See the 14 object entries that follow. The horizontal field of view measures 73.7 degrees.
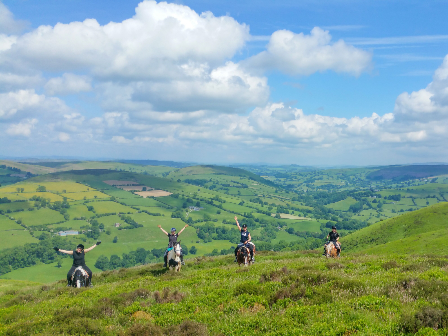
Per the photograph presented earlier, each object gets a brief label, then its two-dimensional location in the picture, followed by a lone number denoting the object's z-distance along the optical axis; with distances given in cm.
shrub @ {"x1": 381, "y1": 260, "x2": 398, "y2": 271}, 1754
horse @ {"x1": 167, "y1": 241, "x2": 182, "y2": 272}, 2447
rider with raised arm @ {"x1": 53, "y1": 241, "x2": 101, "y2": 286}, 2104
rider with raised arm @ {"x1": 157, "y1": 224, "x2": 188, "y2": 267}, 2492
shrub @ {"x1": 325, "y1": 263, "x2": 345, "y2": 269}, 1836
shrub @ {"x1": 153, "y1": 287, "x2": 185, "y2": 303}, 1388
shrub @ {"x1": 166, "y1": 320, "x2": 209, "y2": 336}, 1005
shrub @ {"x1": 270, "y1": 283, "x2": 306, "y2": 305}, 1249
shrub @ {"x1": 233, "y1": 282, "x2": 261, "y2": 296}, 1338
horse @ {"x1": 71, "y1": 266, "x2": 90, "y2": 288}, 2147
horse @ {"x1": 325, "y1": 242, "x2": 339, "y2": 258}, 2814
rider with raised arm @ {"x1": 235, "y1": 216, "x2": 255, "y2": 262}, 2411
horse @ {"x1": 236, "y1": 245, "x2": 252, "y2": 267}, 2403
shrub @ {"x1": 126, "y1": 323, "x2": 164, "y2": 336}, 1023
